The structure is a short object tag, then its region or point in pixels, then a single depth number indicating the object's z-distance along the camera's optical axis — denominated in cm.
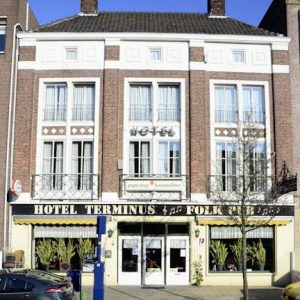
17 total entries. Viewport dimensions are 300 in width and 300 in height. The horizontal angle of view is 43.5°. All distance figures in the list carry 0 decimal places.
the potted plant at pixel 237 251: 1545
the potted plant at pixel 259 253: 1550
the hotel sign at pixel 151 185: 1555
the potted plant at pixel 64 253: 1544
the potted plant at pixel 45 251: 1544
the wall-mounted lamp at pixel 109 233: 1539
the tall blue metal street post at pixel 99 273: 1102
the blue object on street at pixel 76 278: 1152
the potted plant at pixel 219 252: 1541
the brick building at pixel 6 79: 1538
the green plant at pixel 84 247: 1547
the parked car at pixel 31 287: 920
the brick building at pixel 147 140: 1541
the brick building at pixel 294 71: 1586
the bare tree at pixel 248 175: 1399
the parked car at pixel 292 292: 964
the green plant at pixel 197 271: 1512
